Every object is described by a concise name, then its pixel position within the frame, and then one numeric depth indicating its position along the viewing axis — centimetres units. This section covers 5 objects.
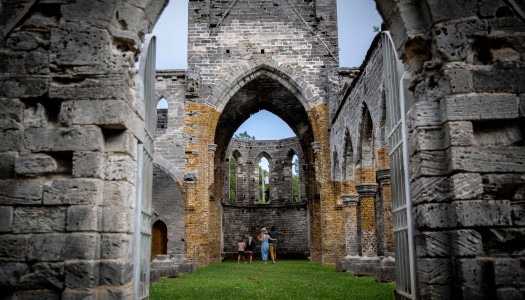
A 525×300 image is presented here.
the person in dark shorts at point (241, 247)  2309
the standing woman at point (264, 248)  2076
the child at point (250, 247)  2158
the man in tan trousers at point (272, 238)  2098
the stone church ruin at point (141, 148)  440
